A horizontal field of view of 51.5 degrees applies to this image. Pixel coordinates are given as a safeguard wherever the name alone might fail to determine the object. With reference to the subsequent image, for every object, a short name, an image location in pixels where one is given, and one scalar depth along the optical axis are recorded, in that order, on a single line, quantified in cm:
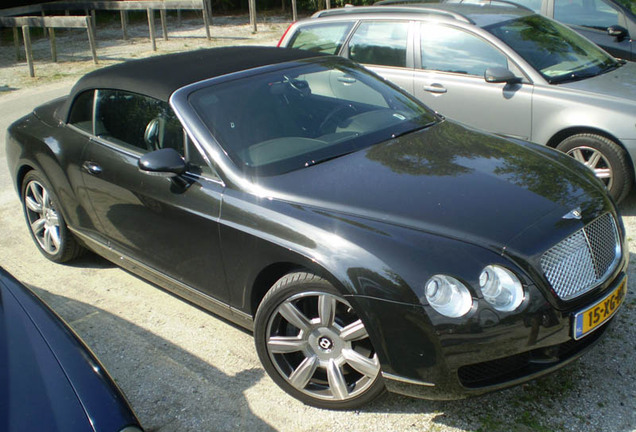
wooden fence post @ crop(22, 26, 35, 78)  1295
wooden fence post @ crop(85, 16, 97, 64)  1330
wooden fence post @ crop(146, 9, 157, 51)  1505
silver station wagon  518
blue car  214
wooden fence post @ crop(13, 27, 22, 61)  1526
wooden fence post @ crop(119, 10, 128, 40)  1725
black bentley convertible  275
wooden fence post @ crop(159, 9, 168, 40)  1576
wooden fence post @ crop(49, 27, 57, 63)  1416
